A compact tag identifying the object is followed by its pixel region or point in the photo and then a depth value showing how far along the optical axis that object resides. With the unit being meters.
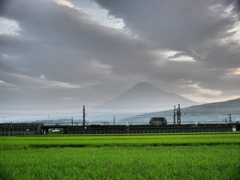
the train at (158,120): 69.88
